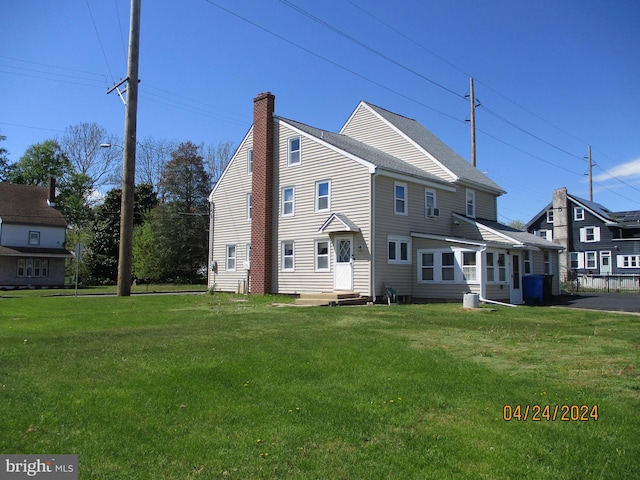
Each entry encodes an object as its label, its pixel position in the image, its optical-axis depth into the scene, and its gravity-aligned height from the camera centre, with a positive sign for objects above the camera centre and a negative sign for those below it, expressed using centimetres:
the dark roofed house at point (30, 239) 4212 +298
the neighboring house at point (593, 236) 4334 +362
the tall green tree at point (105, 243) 4762 +290
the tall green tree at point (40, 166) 5550 +1190
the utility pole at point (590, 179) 4891 +955
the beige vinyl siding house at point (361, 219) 2084 +262
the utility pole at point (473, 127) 3152 +948
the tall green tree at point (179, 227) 4642 +441
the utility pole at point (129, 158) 2238 +520
